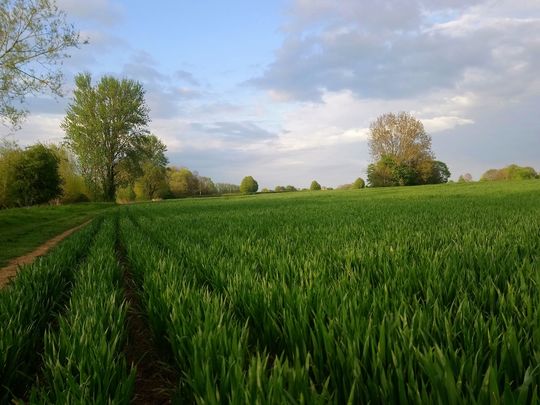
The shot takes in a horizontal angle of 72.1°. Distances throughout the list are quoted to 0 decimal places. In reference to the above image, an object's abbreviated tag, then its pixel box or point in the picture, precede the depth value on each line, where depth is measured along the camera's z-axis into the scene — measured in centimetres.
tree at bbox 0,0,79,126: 1872
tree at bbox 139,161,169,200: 7519
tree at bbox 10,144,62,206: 4130
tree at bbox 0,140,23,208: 4062
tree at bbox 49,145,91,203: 5594
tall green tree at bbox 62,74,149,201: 4375
